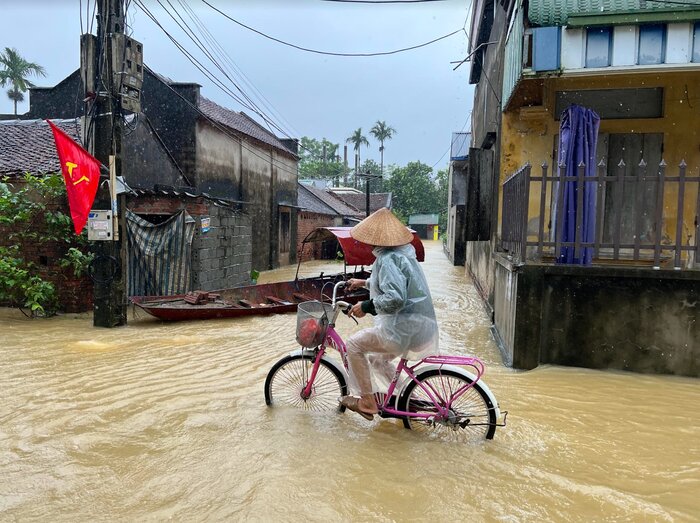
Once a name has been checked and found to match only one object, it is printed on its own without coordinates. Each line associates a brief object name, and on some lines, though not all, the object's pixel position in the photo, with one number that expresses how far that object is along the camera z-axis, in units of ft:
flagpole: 27.25
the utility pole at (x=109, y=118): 27.07
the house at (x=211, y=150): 54.54
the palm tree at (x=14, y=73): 129.49
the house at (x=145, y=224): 31.24
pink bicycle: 12.75
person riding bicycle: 12.63
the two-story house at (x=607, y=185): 18.30
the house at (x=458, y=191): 68.74
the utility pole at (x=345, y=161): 228.10
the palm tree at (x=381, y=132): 254.88
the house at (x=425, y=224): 186.39
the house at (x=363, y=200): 147.00
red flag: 25.66
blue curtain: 20.84
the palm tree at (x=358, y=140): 251.80
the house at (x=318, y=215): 90.33
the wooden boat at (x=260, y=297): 29.58
